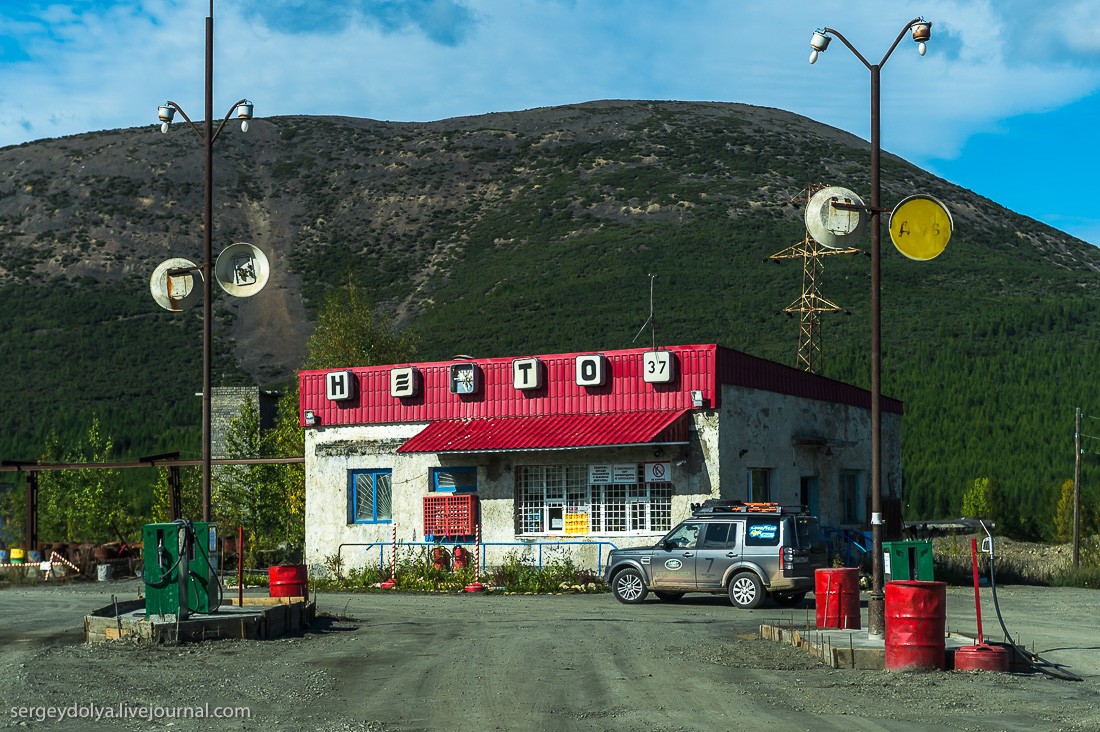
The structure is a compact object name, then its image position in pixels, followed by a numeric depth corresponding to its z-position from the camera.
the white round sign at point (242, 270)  23.59
